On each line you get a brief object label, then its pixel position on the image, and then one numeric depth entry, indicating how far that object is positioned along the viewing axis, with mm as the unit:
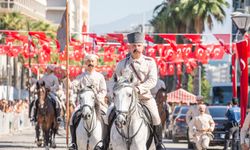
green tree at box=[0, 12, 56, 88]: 92075
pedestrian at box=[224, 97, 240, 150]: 29734
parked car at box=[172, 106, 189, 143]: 41078
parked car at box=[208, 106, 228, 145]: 35219
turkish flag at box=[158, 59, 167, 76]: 71594
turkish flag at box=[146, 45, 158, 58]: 55656
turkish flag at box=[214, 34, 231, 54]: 43750
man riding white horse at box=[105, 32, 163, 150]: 15781
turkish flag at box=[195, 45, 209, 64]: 53459
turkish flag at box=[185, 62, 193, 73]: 72938
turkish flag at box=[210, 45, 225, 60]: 52791
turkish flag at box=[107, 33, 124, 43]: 45972
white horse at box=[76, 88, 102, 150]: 18141
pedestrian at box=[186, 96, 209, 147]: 28047
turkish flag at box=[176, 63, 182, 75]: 81600
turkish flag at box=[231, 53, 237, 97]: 39681
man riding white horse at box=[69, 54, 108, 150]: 18391
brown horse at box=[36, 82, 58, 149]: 29900
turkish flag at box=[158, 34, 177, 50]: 46106
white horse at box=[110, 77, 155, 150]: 14617
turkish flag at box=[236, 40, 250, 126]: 26469
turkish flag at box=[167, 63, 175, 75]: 78812
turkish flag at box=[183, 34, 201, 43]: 45875
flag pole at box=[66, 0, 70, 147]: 26330
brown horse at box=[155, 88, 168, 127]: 30750
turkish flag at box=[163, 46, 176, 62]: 54091
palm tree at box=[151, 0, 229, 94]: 73562
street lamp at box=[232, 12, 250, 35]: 26938
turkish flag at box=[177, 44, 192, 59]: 54531
